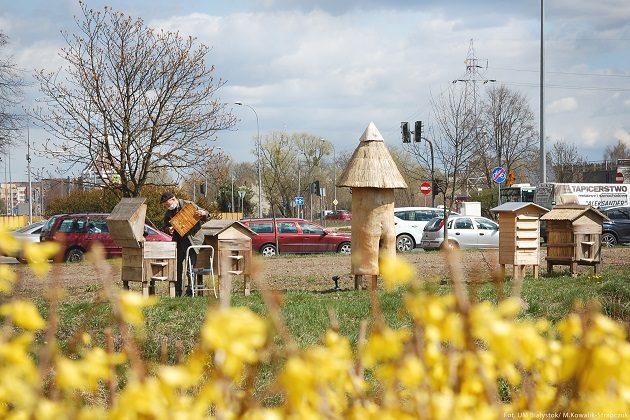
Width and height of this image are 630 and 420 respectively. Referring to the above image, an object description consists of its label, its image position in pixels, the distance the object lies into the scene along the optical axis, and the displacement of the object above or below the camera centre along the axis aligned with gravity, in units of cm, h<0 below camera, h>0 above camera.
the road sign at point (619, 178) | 5525 +41
